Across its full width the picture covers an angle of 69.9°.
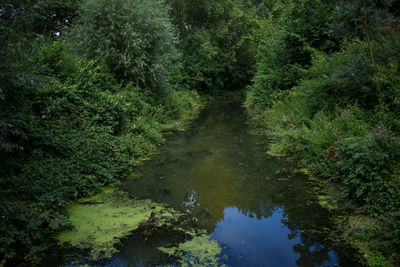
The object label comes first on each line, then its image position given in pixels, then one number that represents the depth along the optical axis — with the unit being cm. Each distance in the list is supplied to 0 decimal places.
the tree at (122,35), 1280
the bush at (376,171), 464
